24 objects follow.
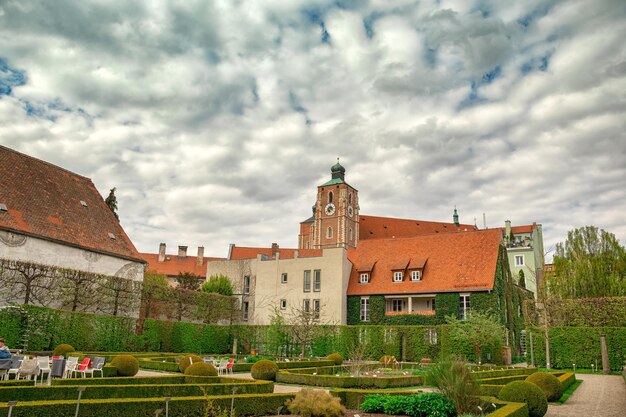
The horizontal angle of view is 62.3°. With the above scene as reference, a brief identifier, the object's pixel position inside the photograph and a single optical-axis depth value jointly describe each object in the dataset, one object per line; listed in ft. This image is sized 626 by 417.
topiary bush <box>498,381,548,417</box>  43.14
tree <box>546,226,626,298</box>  149.07
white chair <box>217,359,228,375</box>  77.89
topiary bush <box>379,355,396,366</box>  101.45
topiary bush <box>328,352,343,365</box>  101.92
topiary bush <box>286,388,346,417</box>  39.73
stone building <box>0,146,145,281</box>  103.71
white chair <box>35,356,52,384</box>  54.99
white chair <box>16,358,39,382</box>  51.62
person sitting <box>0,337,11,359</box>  50.63
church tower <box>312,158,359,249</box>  277.44
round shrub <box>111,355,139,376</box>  65.82
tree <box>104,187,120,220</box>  174.91
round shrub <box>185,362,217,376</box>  61.00
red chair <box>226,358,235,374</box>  78.42
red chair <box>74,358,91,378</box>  58.17
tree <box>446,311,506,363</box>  103.30
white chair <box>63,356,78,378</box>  58.70
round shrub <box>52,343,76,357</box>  81.66
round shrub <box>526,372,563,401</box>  54.60
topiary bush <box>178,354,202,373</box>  73.77
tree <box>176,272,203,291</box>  200.85
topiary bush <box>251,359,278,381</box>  70.23
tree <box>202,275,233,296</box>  164.25
